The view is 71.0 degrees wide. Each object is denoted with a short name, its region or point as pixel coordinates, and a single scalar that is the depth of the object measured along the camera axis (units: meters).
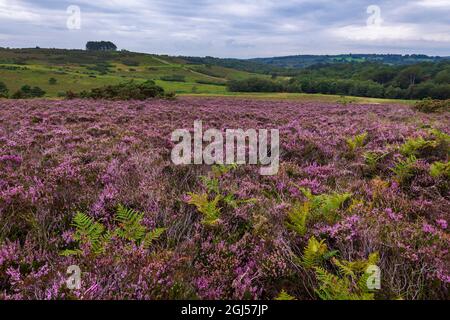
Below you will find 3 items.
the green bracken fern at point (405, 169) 5.83
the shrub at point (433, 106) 21.03
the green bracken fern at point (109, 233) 3.22
